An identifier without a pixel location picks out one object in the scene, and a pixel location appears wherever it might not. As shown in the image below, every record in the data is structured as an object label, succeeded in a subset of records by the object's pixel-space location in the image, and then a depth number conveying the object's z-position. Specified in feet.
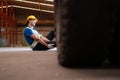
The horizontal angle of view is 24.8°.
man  13.42
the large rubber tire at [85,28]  3.81
